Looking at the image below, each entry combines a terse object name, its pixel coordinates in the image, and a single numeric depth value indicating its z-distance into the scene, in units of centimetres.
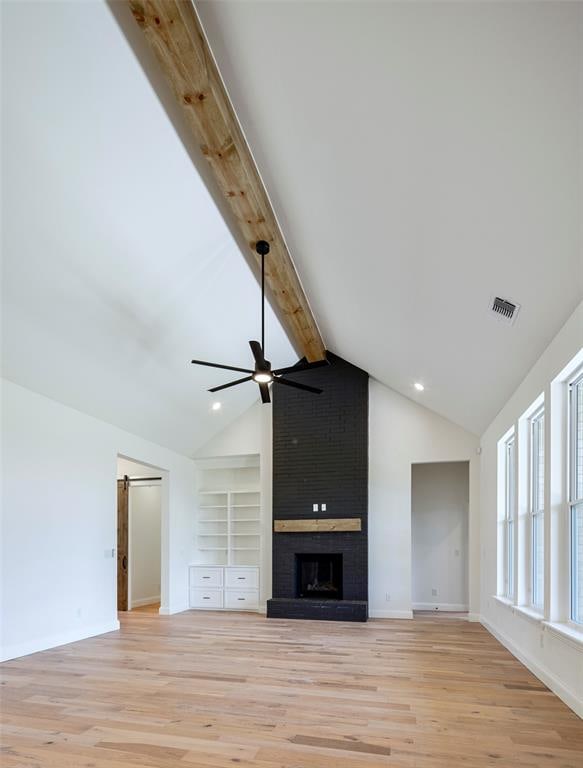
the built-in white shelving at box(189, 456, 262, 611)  882
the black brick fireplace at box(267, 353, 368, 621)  802
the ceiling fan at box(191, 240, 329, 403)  501
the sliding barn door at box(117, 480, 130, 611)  919
